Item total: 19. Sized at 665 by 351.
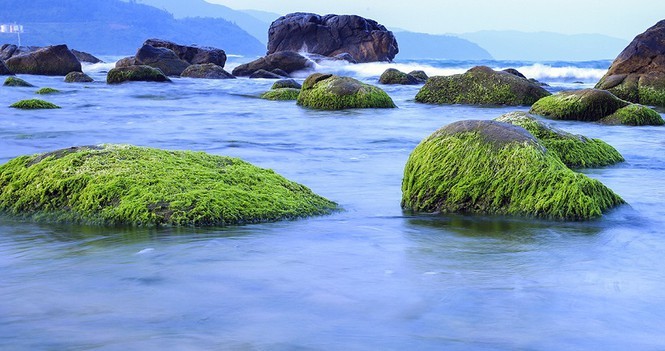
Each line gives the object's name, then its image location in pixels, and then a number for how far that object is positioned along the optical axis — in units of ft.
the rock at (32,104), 62.85
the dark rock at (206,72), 120.47
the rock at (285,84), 89.10
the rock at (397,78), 108.58
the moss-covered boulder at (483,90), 72.49
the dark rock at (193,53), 149.79
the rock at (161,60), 128.57
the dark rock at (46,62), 124.26
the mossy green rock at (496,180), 22.95
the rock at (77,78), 106.63
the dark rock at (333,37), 212.43
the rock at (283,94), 77.87
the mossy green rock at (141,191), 20.92
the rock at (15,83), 91.61
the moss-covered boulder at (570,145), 32.83
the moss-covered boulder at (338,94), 66.85
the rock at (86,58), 184.17
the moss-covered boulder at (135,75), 102.58
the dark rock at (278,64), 134.51
